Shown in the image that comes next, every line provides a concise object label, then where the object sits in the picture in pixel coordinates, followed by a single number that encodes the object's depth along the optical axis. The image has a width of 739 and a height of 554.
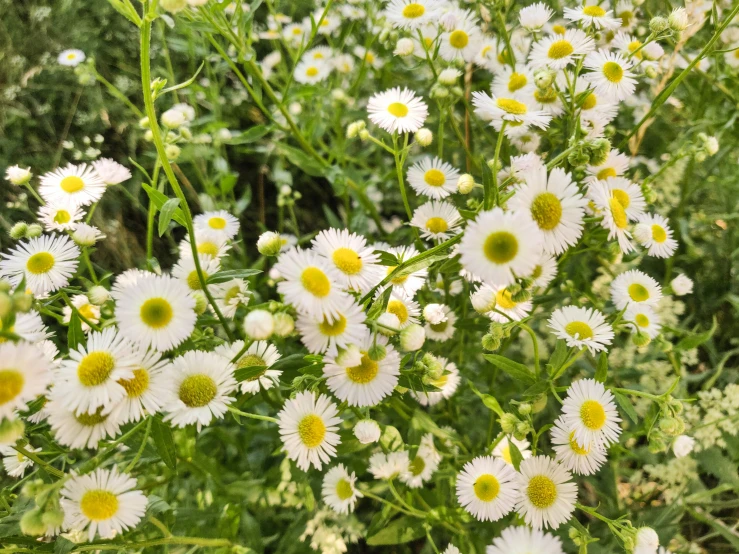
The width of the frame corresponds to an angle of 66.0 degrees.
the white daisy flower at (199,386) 0.14
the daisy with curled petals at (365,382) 0.15
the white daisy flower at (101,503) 0.13
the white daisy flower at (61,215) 0.18
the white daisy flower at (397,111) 0.19
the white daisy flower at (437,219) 0.19
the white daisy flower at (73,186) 0.19
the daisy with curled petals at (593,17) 0.20
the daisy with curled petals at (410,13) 0.22
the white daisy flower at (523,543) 0.14
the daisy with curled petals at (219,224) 0.21
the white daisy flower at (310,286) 0.13
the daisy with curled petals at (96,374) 0.13
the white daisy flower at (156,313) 0.14
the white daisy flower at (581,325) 0.17
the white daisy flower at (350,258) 0.15
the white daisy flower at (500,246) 0.12
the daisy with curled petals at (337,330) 0.13
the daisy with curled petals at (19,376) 0.12
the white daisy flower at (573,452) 0.16
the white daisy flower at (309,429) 0.16
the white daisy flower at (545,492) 0.16
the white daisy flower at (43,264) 0.16
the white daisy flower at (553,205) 0.13
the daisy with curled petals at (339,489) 0.19
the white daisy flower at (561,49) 0.19
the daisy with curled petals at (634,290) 0.20
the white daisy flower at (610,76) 0.19
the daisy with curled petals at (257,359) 0.16
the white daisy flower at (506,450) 0.19
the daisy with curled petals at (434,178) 0.21
